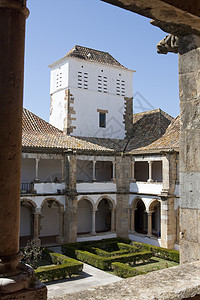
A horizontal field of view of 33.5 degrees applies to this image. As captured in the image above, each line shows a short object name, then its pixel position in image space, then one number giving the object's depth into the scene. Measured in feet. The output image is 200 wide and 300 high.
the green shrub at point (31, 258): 43.19
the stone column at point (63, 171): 60.31
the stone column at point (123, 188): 65.82
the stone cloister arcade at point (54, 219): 58.59
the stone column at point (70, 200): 57.88
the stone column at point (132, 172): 66.85
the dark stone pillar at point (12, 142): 7.56
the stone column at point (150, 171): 62.74
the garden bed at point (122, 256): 44.86
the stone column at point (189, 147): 13.14
